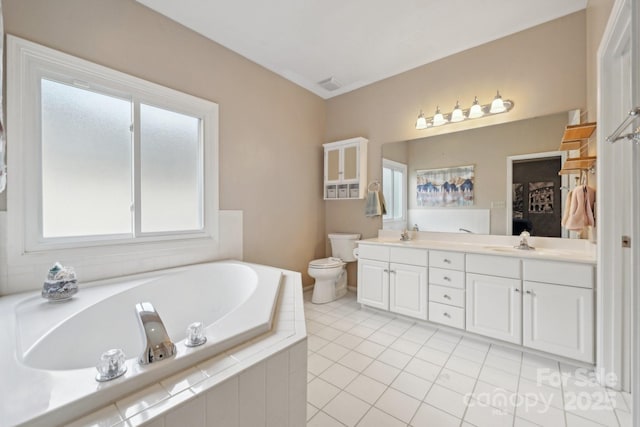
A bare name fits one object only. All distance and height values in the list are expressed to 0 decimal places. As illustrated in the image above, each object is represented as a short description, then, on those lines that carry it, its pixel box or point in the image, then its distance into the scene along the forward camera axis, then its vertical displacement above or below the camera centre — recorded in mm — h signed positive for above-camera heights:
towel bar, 821 +302
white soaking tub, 698 -496
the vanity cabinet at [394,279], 2449 -679
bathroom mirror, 2203 +336
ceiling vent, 3189 +1608
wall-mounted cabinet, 3264 +555
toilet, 2996 -670
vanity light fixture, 2389 +967
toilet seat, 2987 -598
